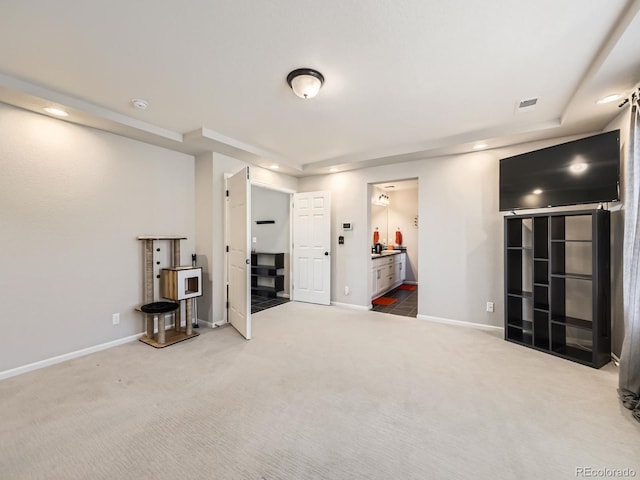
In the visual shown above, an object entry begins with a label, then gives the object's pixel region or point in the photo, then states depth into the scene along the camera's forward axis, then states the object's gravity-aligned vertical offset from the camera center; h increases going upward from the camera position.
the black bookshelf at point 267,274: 5.96 -0.75
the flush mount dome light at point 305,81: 2.21 +1.28
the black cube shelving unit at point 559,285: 2.75 -0.52
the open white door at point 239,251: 3.46 -0.15
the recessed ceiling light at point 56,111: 2.64 +1.23
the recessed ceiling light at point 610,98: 2.42 +1.24
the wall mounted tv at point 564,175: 2.69 +0.70
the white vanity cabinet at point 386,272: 5.57 -0.74
